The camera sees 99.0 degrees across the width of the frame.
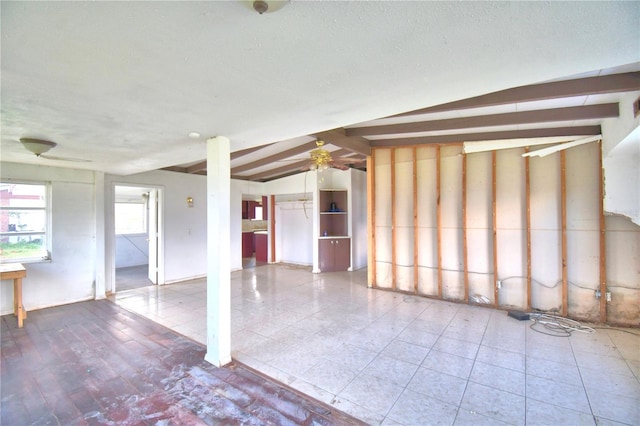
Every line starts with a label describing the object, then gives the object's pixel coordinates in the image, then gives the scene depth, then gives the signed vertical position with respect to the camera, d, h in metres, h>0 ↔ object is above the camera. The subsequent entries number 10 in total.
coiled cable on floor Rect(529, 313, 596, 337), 3.43 -1.49
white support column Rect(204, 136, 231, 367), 2.72 -0.38
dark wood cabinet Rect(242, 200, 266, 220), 11.23 +0.27
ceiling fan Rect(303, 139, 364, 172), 4.29 +0.94
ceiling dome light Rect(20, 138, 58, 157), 2.66 +0.72
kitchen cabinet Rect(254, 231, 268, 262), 8.96 -1.00
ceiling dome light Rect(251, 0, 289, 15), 0.93 +0.73
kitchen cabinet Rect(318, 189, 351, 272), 7.20 -0.47
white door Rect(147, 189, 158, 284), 6.00 -0.35
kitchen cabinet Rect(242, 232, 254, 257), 9.97 -1.07
